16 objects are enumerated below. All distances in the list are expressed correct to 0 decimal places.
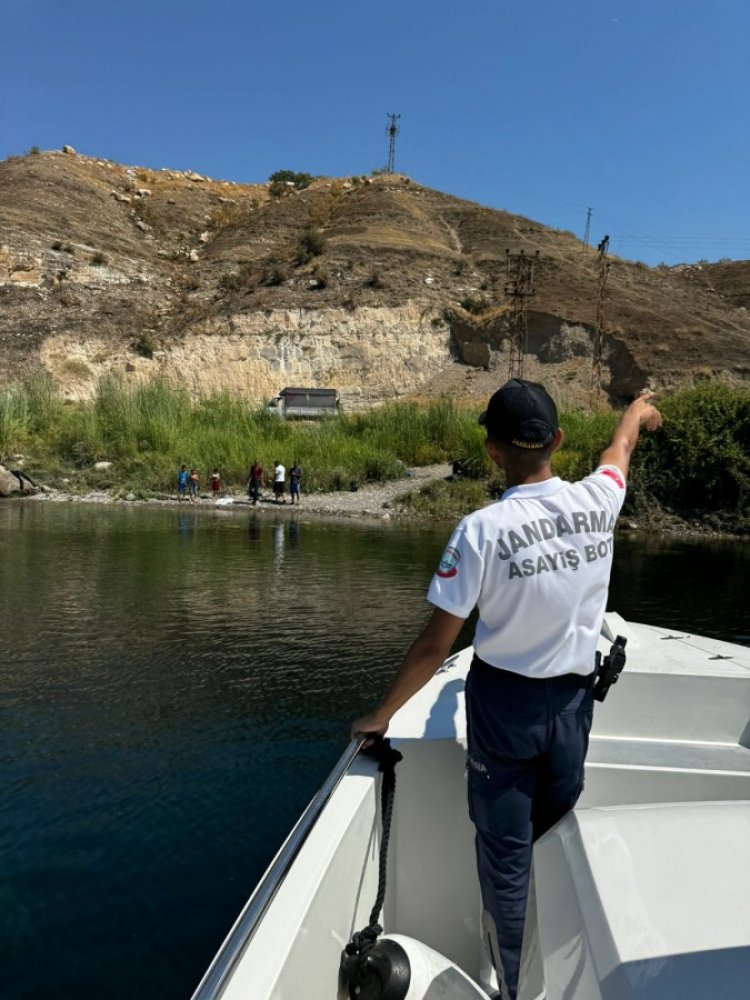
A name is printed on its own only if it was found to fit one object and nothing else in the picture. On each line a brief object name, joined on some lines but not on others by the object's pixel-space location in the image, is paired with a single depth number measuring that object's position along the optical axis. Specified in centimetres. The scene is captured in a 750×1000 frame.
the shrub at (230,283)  4797
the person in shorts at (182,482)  2822
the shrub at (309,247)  4825
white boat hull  165
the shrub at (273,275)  4659
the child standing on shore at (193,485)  2859
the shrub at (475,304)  4494
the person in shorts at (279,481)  2744
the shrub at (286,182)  6856
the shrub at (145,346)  4178
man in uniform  218
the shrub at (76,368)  4016
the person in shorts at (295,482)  2742
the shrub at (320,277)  4575
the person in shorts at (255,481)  2736
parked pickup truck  3909
